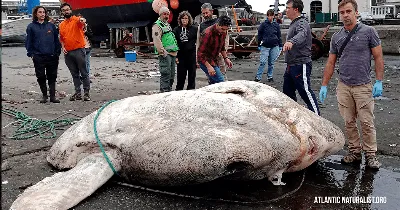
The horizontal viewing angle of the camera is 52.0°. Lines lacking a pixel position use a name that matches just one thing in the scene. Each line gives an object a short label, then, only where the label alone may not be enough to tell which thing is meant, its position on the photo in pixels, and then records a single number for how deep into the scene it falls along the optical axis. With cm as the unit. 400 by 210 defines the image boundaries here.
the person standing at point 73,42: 829
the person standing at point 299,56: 610
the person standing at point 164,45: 801
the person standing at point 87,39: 869
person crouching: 709
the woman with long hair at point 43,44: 794
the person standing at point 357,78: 450
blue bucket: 1688
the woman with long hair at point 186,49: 821
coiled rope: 588
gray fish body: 359
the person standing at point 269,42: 1114
